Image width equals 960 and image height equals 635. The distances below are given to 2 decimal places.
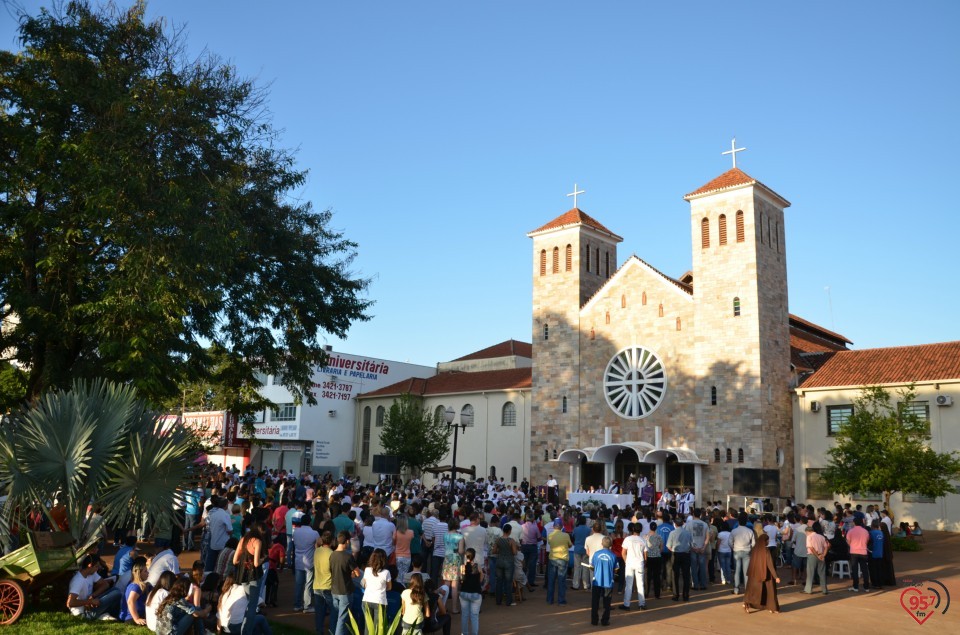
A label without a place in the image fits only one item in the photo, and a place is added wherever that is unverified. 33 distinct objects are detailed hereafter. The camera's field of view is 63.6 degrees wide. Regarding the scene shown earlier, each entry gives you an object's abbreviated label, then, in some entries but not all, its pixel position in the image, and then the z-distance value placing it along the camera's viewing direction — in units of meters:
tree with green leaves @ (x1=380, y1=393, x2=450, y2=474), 41.75
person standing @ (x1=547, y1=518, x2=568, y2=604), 14.25
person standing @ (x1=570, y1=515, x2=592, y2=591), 15.89
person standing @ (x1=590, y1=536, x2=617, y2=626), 12.70
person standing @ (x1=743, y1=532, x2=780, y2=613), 13.76
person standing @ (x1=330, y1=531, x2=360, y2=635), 10.70
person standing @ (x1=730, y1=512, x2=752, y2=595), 15.57
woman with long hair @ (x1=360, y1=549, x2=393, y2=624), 9.96
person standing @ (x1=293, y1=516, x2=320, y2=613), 12.45
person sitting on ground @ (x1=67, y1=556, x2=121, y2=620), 11.15
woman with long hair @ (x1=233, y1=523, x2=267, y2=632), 11.02
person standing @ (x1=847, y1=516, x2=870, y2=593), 16.33
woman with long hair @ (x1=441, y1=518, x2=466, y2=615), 12.16
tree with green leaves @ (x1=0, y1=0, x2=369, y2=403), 16.28
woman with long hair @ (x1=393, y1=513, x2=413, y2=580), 13.23
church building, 34.34
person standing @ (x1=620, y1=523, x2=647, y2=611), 13.81
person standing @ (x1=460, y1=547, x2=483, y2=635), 11.45
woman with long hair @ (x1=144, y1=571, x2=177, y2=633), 9.98
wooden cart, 10.74
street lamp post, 23.31
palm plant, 11.23
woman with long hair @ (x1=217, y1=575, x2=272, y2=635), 9.81
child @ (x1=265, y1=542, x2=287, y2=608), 13.13
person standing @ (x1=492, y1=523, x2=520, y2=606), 14.05
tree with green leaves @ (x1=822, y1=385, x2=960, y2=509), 25.23
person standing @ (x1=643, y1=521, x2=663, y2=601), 14.78
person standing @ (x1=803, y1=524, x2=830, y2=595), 15.47
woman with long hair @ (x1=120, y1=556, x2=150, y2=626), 10.85
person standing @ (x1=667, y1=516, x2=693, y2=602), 15.05
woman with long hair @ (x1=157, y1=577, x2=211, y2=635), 9.65
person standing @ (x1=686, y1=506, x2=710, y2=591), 16.09
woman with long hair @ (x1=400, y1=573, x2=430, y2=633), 9.52
